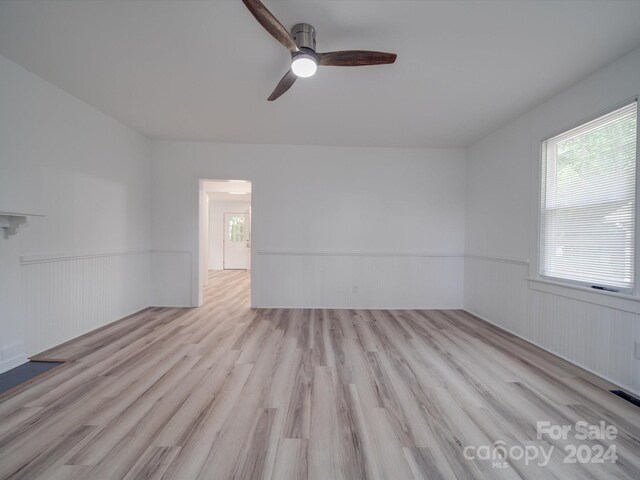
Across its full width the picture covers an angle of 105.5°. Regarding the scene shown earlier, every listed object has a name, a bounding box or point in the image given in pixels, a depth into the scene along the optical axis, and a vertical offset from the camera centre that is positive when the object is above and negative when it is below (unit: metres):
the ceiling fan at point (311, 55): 1.68 +1.31
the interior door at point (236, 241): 8.23 -0.11
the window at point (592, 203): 1.99 +0.38
